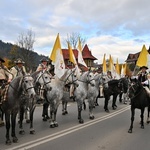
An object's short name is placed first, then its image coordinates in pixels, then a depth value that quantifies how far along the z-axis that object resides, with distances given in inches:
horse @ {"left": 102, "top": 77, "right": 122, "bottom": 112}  579.5
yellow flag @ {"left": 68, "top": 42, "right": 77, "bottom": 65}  458.6
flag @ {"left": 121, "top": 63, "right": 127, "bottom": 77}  980.1
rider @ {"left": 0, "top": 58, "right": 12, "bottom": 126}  307.5
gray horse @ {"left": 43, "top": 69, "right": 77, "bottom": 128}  388.2
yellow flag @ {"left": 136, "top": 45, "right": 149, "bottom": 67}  437.4
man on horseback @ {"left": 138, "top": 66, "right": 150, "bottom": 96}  402.4
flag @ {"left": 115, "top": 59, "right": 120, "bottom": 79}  845.0
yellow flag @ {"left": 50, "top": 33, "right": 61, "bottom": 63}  415.2
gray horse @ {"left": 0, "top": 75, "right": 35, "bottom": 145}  287.9
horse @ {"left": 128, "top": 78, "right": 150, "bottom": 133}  376.4
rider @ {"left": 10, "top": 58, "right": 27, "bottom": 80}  351.9
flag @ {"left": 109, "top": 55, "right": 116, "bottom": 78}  783.7
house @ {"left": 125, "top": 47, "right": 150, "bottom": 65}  4329.7
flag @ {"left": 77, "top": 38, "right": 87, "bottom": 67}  497.4
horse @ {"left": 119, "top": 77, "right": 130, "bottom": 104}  643.5
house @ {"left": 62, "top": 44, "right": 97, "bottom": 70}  2567.4
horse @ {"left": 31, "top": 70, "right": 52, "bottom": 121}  379.2
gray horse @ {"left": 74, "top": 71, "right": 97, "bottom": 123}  433.1
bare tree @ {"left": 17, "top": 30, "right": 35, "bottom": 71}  1740.3
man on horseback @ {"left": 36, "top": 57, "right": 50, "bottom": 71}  400.9
